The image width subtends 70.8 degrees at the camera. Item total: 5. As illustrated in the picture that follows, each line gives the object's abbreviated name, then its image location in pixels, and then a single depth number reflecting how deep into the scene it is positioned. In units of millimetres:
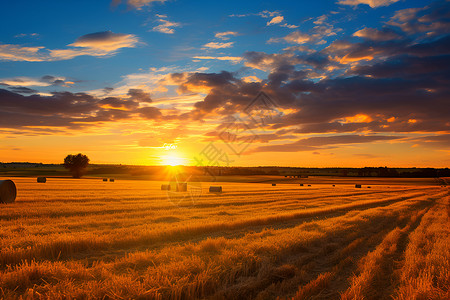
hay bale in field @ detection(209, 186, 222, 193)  41838
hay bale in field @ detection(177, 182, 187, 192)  43656
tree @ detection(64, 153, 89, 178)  110312
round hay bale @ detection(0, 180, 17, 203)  23997
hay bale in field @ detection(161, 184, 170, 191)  44031
